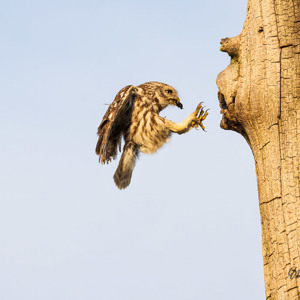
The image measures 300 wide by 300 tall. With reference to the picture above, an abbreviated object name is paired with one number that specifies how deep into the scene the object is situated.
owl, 13.60
